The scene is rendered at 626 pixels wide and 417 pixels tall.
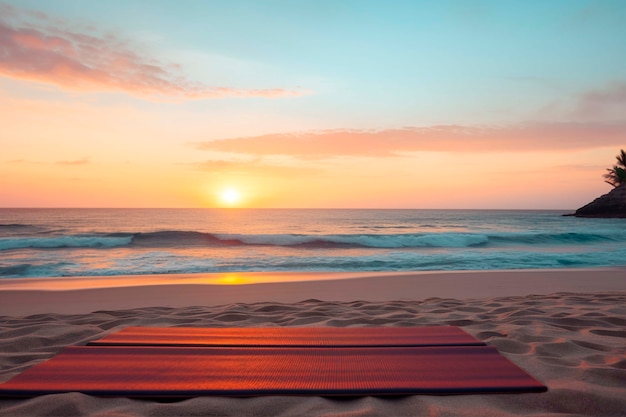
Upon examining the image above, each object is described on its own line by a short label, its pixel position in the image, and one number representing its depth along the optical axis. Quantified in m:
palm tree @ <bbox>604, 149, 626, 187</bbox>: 49.57
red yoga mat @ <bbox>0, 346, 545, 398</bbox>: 2.00
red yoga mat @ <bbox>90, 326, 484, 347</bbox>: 2.72
